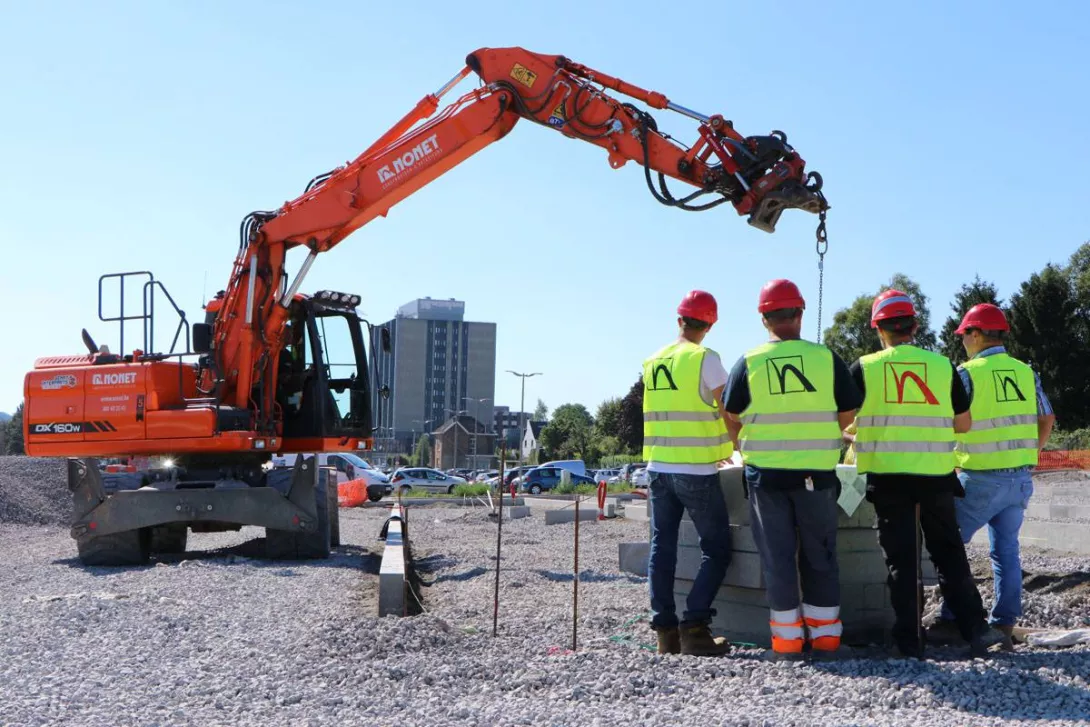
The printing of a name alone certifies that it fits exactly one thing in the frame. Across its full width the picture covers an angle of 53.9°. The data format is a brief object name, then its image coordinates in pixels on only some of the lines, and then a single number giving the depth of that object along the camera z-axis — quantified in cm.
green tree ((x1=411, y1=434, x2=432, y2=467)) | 11038
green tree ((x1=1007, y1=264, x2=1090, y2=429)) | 4628
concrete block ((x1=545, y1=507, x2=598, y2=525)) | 1980
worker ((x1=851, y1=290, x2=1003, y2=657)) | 557
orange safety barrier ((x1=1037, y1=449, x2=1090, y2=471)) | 3494
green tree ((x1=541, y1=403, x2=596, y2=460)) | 8606
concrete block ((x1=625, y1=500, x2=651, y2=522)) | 2027
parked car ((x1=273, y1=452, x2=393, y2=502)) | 3253
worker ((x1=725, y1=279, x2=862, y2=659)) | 544
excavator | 1154
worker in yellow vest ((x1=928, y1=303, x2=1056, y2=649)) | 599
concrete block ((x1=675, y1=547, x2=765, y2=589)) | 607
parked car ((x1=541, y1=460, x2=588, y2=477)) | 4118
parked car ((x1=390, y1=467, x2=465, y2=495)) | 4159
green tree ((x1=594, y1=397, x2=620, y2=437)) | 8734
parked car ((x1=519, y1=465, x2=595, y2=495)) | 3938
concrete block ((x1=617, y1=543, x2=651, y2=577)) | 1023
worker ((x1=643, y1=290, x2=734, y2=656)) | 591
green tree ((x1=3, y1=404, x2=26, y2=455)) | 5514
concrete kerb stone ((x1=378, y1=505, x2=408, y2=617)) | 769
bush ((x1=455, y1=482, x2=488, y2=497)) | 3328
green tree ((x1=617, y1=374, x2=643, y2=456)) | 7650
